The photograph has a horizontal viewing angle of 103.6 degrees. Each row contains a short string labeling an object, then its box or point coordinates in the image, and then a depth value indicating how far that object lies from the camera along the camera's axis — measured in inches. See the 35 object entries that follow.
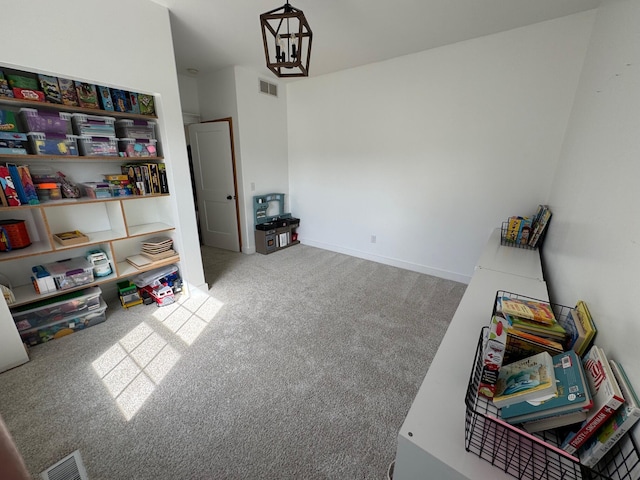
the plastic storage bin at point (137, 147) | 89.5
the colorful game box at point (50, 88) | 71.7
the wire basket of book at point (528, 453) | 22.8
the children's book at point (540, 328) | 35.6
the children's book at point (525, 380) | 27.9
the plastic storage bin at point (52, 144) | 72.9
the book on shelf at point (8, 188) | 68.4
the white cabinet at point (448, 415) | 26.8
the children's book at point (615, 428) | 22.2
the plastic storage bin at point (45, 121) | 71.7
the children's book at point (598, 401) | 23.3
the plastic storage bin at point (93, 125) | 80.5
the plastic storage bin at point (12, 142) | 68.0
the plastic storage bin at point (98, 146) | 82.3
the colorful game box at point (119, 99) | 84.5
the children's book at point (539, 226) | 88.7
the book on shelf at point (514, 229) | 96.1
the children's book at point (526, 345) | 33.5
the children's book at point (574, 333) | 33.8
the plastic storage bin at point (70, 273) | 83.1
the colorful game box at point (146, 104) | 89.6
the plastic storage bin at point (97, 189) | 86.5
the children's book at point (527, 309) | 37.1
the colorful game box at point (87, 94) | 77.7
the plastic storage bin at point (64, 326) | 80.2
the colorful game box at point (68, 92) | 75.0
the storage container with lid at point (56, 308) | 79.1
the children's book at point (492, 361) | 30.0
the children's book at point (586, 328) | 33.4
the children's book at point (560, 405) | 25.3
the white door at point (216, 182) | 152.6
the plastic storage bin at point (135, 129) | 89.6
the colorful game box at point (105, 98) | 82.0
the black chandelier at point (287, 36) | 52.9
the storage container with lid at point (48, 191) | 78.0
